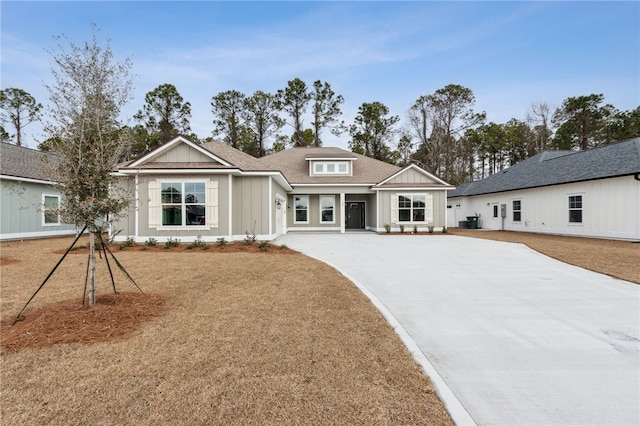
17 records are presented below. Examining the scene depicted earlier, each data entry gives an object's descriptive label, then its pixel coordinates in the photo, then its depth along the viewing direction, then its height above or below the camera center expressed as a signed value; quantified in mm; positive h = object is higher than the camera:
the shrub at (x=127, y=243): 10952 -1091
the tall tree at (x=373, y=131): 34531 +10230
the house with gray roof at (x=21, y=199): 12586 +866
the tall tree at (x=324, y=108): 33812 +12879
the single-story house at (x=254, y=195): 11812 +978
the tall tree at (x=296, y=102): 33250 +13491
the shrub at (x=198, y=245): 10981 -1172
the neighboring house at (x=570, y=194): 12898 +1011
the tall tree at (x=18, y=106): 29016 +11665
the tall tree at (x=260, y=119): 34188 +11639
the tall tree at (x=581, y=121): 31906 +10478
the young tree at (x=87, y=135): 3865 +1167
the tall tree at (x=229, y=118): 34031 +11736
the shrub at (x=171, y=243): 11119 -1088
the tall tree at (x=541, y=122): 34562 +11111
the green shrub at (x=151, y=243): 11398 -1101
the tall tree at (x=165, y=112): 31234 +11633
